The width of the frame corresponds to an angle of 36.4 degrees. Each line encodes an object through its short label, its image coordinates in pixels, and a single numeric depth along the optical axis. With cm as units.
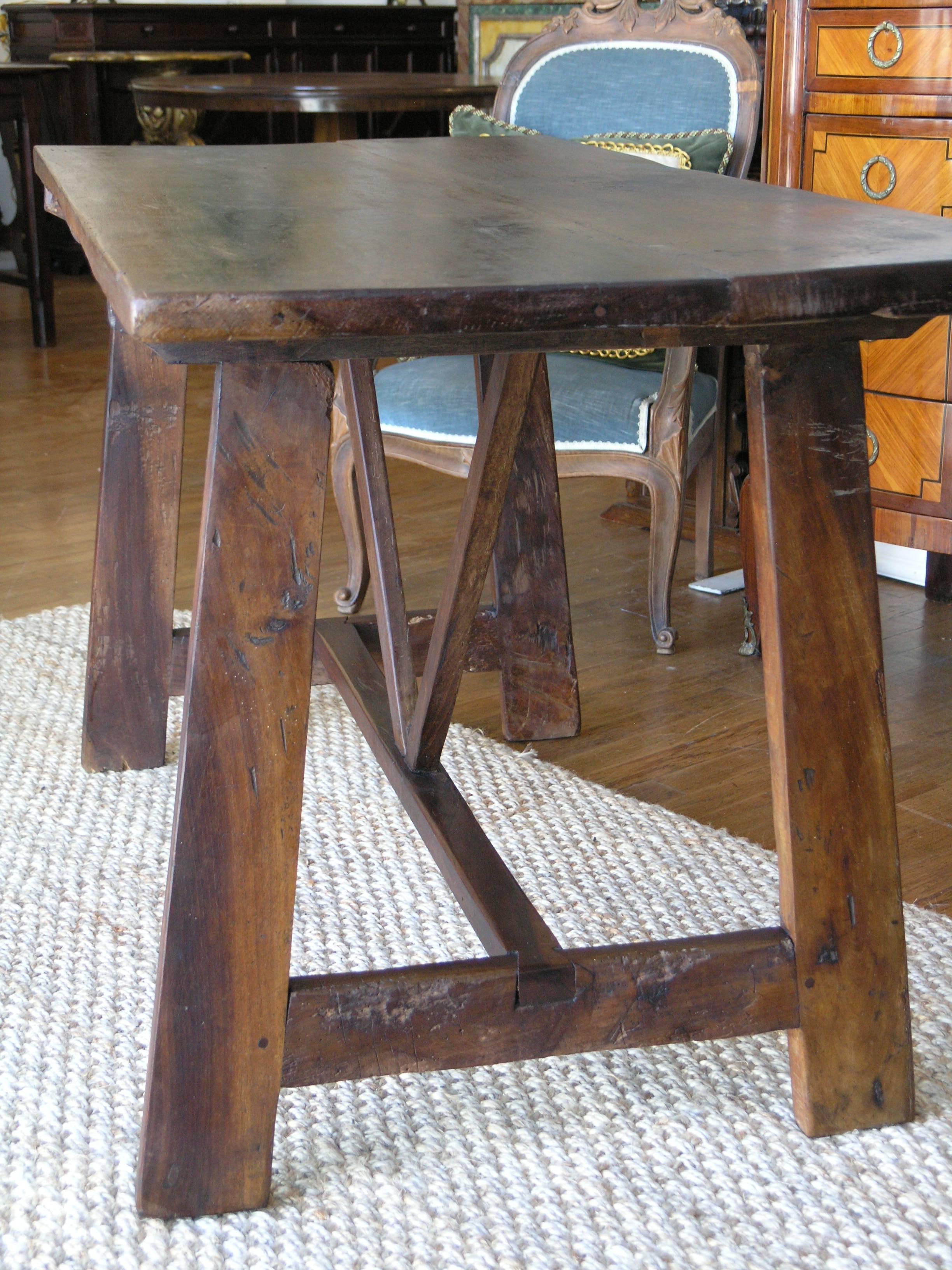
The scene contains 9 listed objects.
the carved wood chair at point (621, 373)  201
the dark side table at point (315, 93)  346
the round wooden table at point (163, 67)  595
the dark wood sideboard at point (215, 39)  630
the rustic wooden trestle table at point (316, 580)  81
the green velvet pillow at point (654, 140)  210
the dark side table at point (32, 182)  449
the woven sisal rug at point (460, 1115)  95
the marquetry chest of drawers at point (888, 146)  197
